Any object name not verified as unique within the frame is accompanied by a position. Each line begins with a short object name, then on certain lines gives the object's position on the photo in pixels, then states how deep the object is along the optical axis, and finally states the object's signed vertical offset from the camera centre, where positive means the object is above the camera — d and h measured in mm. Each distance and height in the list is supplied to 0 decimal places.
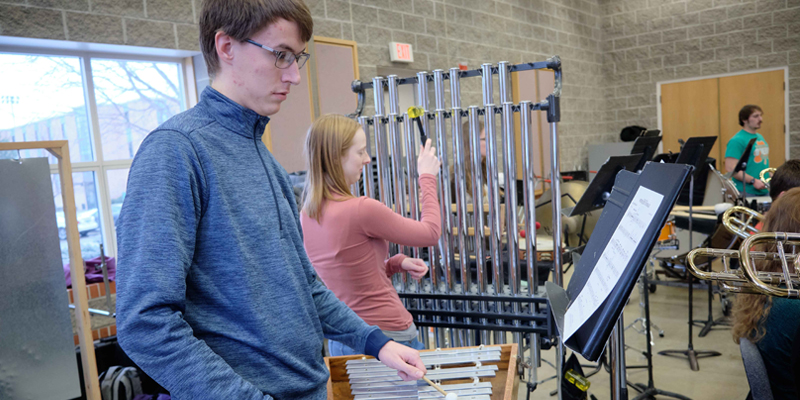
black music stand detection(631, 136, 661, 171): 2827 -56
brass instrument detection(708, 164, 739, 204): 3998 -440
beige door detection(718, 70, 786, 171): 7234 +369
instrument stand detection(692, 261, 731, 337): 3721 -1330
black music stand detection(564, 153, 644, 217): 2365 -208
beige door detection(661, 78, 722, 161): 7762 +292
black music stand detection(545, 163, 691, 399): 870 -183
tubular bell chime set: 1859 -240
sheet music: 919 -210
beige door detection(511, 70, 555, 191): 6656 +562
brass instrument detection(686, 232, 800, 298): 1055 -298
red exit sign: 5027 +913
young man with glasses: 784 -118
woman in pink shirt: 1694 -237
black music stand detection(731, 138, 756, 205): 4660 -272
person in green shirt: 5020 -206
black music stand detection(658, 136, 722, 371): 2965 -136
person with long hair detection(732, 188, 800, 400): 1728 -629
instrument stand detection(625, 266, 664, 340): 2850 -1288
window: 3098 +377
